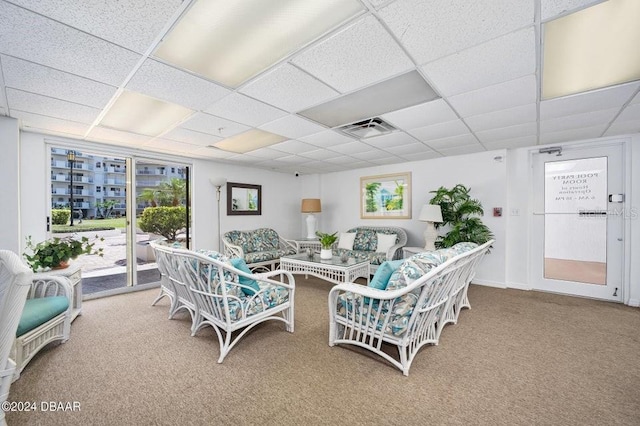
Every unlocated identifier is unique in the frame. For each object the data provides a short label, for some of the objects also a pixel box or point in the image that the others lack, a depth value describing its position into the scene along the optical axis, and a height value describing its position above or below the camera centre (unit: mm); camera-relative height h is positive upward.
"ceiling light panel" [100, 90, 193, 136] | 2393 +1016
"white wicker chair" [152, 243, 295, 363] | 2049 -739
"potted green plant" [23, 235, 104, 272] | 2613 -449
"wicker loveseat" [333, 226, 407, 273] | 4332 -675
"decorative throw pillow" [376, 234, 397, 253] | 4734 -583
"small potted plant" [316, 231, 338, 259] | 4043 -547
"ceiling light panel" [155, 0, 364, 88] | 1318 +1048
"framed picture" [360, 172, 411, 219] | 5191 +314
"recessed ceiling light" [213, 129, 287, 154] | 3411 +1013
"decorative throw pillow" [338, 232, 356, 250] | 5204 -611
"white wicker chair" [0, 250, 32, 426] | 1068 -383
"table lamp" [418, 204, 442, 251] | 4109 -130
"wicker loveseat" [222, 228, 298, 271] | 4650 -728
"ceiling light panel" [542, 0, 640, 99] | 1403 +1063
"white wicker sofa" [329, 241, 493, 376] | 1829 -799
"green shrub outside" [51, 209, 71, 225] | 3560 -83
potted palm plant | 4008 -98
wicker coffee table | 3583 -840
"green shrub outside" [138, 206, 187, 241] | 5109 -216
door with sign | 3520 -151
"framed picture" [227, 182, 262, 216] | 5250 +248
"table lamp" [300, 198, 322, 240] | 5816 +19
